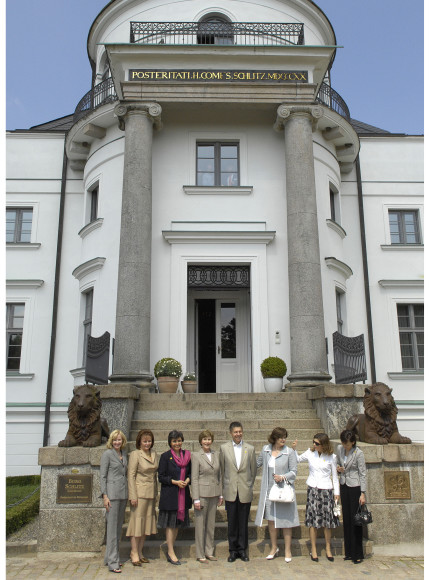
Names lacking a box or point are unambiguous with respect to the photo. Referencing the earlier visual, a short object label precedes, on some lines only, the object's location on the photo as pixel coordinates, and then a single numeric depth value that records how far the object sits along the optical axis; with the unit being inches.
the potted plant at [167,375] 475.8
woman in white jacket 258.8
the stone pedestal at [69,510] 283.9
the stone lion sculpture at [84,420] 306.2
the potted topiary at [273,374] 491.8
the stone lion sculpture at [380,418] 307.7
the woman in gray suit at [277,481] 259.9
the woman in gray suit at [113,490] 253.0
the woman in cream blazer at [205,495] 258.8
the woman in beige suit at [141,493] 254.7
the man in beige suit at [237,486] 262.7
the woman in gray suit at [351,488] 260.8
